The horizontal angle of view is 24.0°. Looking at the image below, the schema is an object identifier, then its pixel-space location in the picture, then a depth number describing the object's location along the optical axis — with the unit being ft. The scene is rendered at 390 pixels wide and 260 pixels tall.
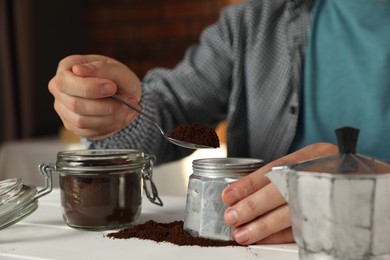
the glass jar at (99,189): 2.94
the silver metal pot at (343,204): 2.30
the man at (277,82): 4.00
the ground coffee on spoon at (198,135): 3.01
